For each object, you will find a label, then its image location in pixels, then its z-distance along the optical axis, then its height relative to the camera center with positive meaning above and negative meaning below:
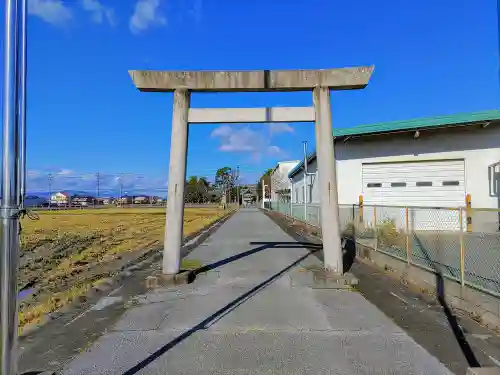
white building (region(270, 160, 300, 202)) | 54.28 +3.40
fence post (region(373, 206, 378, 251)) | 10.38 -0.63
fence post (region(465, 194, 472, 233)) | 16.42 -0.05
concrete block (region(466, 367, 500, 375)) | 3.32 -1.45
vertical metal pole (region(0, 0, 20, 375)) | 2.74 -0.15
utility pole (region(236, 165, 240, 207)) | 109.39 +3.96
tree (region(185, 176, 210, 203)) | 130.00 +2.73
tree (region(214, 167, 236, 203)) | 112.28 +7.12
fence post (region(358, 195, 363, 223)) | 12.12 -0.43
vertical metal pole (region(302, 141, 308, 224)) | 22.94 -0.61
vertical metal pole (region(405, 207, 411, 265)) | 8.25 -0.97
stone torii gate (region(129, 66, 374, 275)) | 7.96 +1.83
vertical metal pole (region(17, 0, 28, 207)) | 2.82 +0.88
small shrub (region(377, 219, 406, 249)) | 9.12 -0.87
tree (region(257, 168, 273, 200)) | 94.88 +3.95
